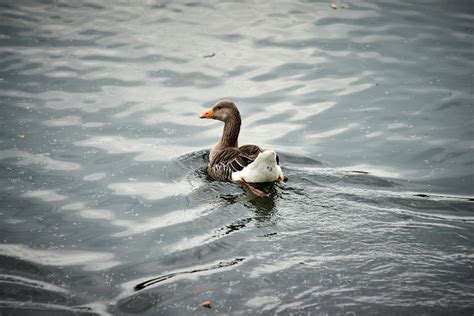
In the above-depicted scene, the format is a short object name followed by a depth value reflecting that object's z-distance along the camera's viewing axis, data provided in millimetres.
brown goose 17281
